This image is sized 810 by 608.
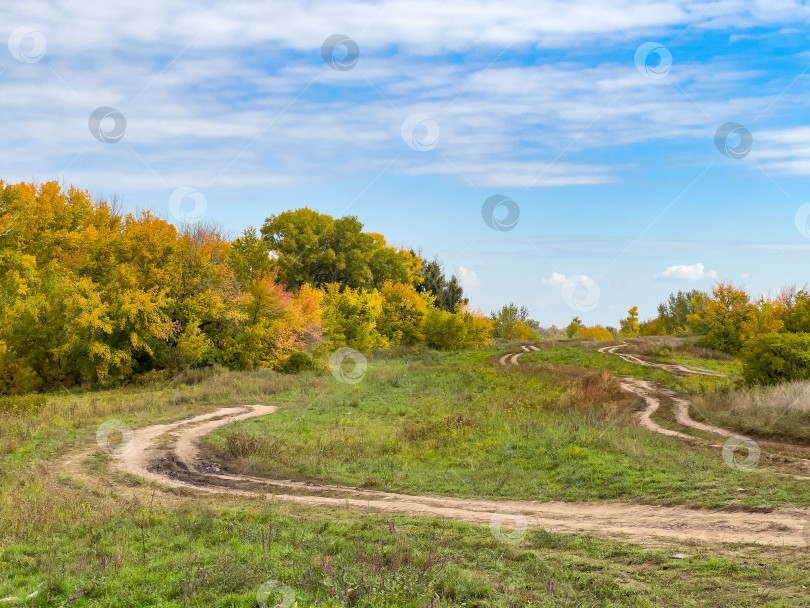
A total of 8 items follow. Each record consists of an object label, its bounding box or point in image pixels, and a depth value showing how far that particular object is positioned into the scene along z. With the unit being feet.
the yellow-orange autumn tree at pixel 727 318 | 206.28
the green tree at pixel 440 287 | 303.48
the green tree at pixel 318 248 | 247.29
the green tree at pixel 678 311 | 364.32
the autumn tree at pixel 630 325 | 411.34
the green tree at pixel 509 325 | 373.20
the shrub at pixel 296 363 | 157.79
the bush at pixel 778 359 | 100.01
